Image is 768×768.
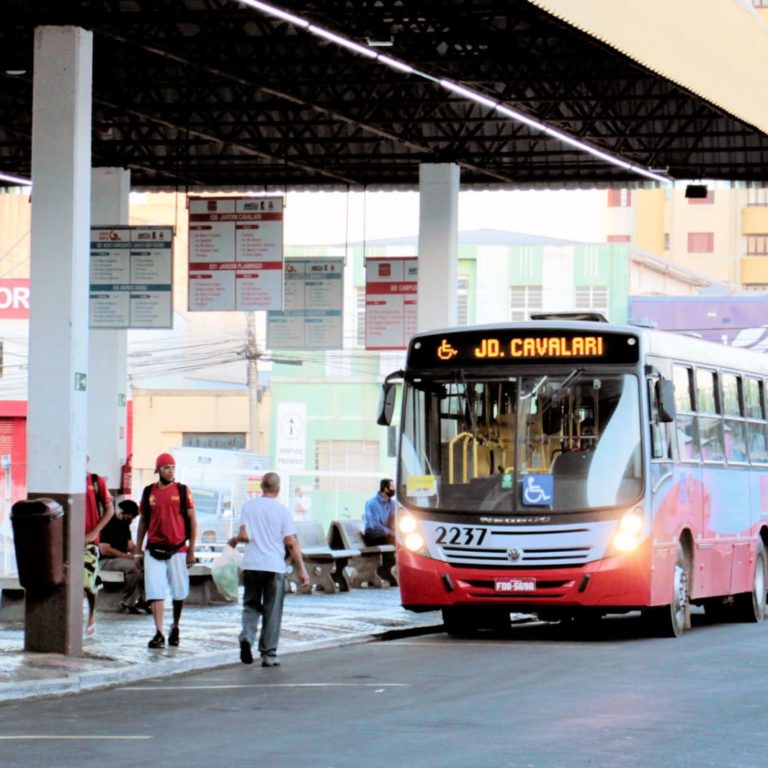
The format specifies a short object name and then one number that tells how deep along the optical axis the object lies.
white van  45.06
